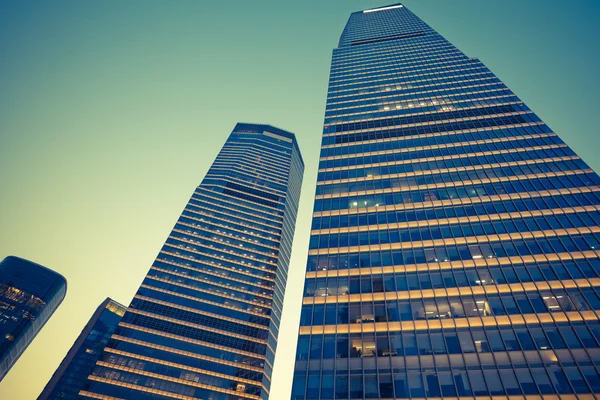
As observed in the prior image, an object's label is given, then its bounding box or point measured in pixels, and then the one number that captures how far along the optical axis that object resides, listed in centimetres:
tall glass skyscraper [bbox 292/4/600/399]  3275
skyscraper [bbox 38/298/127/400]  13700
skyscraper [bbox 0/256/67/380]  14312
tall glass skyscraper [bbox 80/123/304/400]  8788
